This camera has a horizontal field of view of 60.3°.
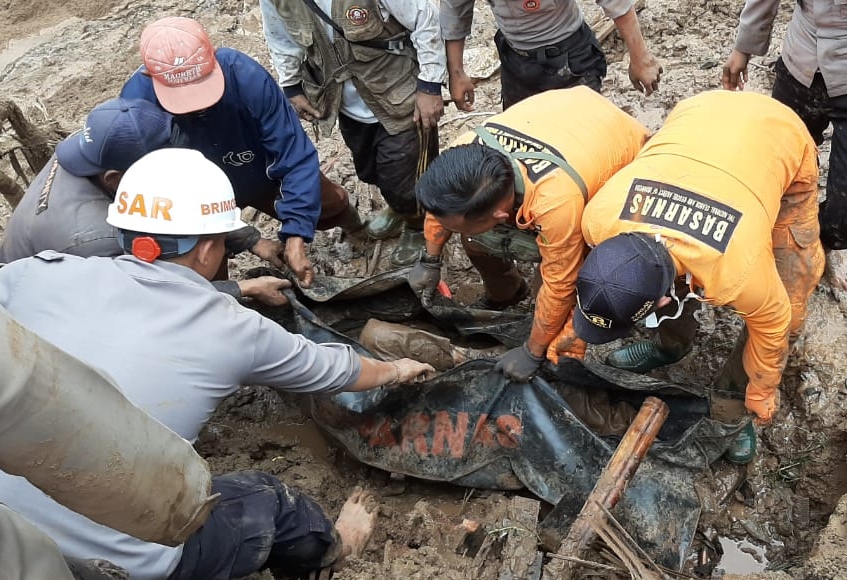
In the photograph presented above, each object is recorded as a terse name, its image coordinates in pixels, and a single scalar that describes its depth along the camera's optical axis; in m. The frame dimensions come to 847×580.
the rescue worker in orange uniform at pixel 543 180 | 2.58
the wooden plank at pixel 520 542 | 2.15
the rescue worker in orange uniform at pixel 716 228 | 2.29
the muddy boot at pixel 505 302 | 3.88
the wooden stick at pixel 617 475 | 2.19
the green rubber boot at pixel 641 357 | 3.29
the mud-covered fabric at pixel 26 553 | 1.23
